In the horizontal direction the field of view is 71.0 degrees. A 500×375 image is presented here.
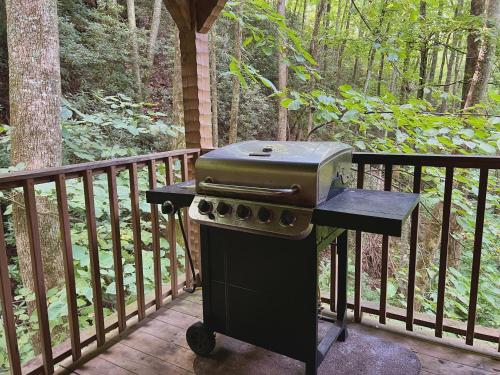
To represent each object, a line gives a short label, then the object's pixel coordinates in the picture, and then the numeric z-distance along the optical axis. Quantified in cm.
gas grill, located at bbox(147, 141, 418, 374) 137
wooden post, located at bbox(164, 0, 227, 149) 259
